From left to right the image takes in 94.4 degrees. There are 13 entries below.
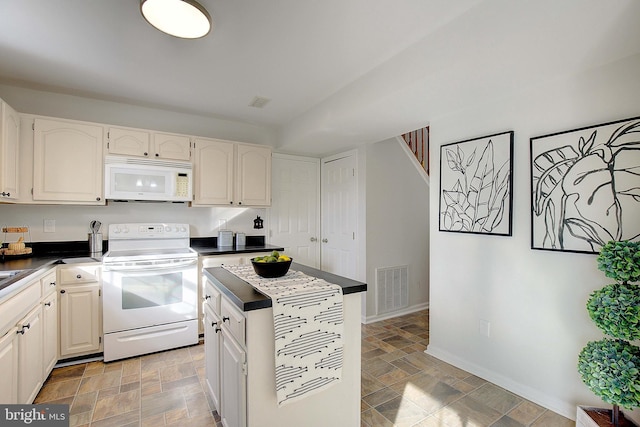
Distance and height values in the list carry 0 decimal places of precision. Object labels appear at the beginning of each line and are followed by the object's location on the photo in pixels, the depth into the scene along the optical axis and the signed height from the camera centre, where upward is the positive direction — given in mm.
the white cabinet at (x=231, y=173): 3447 +521
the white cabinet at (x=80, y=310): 2611 -851
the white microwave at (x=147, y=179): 2965 +383
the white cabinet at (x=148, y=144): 3023 +770
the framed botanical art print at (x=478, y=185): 2293 +258
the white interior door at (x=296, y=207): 4234 +127
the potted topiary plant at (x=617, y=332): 1460 -581
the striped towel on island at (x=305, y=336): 1425 -604
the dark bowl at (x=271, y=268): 1752 -314
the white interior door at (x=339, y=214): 3934 +24
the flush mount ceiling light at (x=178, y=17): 1616 +1145
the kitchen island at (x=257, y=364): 1421 -786
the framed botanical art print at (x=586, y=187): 1726 +187
